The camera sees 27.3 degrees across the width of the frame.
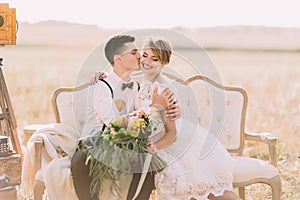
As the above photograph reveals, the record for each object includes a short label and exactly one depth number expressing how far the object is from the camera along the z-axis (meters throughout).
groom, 3.44
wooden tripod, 3.97
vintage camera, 3.81
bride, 3.31
